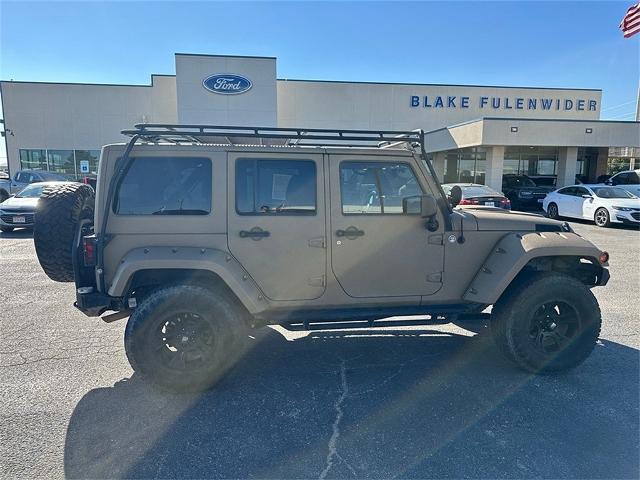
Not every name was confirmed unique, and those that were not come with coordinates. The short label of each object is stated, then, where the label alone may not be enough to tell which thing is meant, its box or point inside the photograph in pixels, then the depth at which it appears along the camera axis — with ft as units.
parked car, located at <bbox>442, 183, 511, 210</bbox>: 41.22
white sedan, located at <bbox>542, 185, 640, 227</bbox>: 42.39
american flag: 52.99
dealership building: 66.08
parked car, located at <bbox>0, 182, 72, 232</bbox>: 37.35
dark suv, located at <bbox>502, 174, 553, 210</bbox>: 62.13
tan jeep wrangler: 10.91
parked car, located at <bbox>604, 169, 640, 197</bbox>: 66.90
